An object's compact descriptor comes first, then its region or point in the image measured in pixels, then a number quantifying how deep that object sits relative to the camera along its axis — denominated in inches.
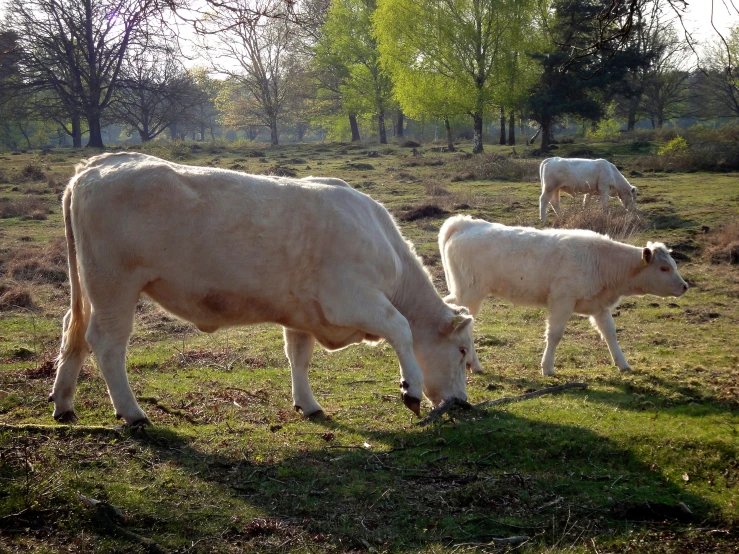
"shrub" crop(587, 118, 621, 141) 1876.0
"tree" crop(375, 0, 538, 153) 1745.8
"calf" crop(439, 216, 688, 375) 380.8
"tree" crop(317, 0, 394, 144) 2204.7
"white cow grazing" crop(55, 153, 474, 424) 233.9
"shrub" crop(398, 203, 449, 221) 812.0
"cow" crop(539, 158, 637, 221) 871.7
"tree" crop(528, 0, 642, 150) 1489.2
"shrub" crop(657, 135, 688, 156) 1237.7
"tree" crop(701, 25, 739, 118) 2036.4
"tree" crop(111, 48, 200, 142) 1577.9
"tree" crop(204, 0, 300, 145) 1995.6
